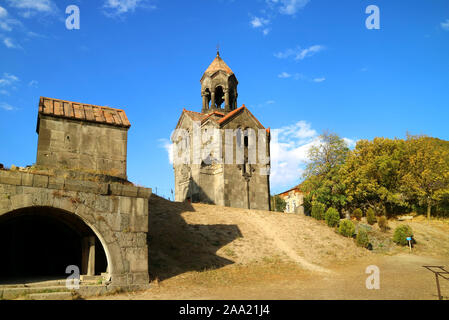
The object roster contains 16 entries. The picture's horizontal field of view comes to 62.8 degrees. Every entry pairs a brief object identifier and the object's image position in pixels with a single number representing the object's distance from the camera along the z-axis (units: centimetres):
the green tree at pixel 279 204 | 6241
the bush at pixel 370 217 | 3291
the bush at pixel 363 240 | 2727
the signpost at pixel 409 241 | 2638
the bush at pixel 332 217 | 3109
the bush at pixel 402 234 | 2805
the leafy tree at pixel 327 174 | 3606
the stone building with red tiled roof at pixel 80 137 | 1432
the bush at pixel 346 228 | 2886
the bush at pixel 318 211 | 3319
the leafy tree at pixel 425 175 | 3422
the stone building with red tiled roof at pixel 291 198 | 6161
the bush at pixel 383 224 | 3134
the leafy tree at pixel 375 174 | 3516
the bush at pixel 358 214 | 3494
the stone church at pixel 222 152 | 3522
